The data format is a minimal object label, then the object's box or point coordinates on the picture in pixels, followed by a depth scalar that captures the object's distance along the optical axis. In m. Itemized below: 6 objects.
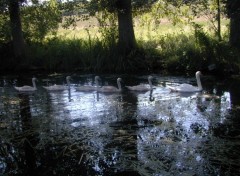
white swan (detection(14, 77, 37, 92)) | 17.25
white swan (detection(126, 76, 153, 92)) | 16.31
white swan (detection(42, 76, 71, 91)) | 17.03
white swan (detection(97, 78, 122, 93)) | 16.22
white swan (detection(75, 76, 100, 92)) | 16.73
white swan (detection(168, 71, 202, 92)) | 15.75
